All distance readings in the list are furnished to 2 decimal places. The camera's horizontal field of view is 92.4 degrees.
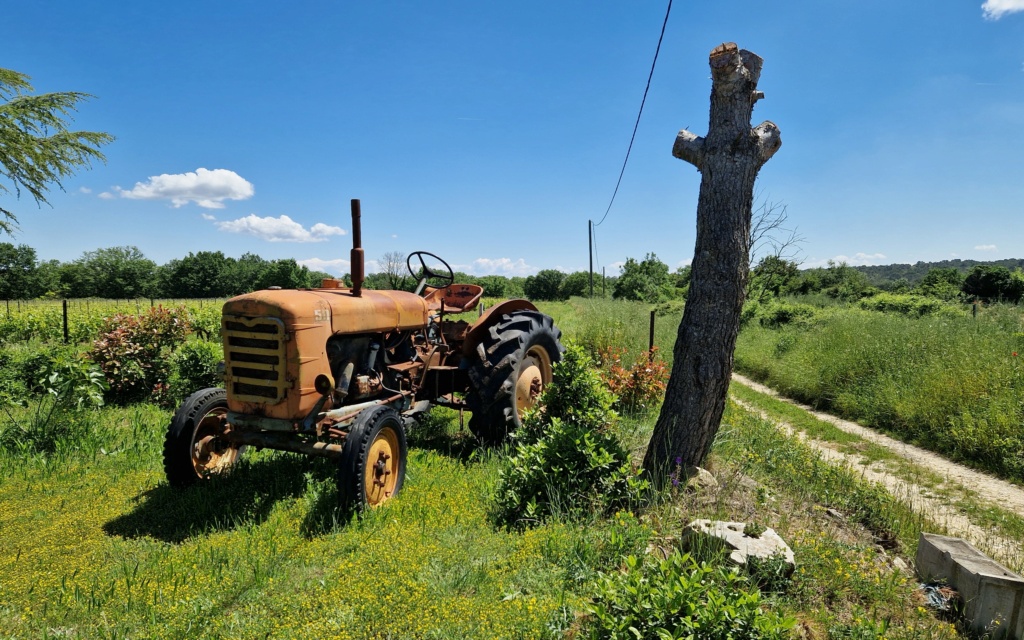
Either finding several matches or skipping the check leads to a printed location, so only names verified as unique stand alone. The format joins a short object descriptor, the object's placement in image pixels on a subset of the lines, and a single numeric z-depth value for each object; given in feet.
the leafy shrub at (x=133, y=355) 22.91
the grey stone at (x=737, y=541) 8.54
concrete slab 8.06
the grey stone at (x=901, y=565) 9.87
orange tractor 10.96
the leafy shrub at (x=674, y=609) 6.24
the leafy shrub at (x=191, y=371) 23.32
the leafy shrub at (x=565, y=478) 10.86
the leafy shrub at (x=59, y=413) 16.29
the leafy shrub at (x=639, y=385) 21.53
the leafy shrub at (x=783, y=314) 51.19
